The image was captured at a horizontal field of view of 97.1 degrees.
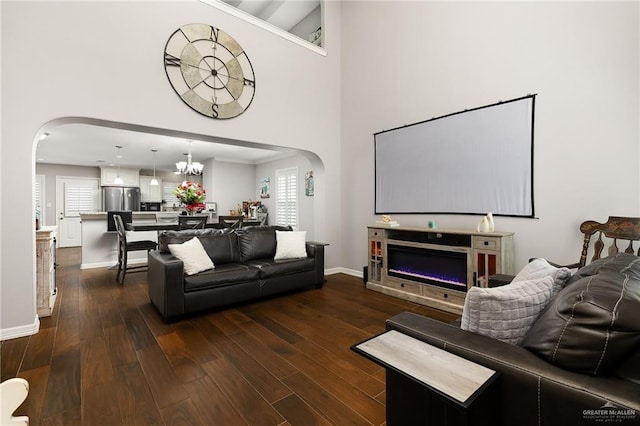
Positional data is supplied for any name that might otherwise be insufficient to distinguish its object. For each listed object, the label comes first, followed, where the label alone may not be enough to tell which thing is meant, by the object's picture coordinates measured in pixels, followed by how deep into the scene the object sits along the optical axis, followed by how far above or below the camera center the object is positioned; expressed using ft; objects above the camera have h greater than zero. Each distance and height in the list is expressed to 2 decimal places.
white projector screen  9.88 +1.89
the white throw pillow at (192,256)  10.23 -1.68
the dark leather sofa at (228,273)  9.55 -2.41
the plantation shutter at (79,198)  28.94 +1.45
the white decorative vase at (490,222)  10.11 -0.46
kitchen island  18.28 -2.00
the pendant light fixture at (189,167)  21.71 +3.42
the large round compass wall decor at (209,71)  11.28 +5.96
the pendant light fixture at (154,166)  23.43 +4.86
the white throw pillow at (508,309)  3.86 -1.39
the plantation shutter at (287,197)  25.12 +1.26
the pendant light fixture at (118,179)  22.40 +3.19
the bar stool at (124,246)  14.83 -1.90
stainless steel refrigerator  29.14 +1.40
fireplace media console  9.74 -2.07
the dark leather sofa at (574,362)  2.68 -1.71
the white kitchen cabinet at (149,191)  31.55 +2.29
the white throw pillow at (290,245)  12.95 -1.63
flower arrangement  17.84 +1.02
